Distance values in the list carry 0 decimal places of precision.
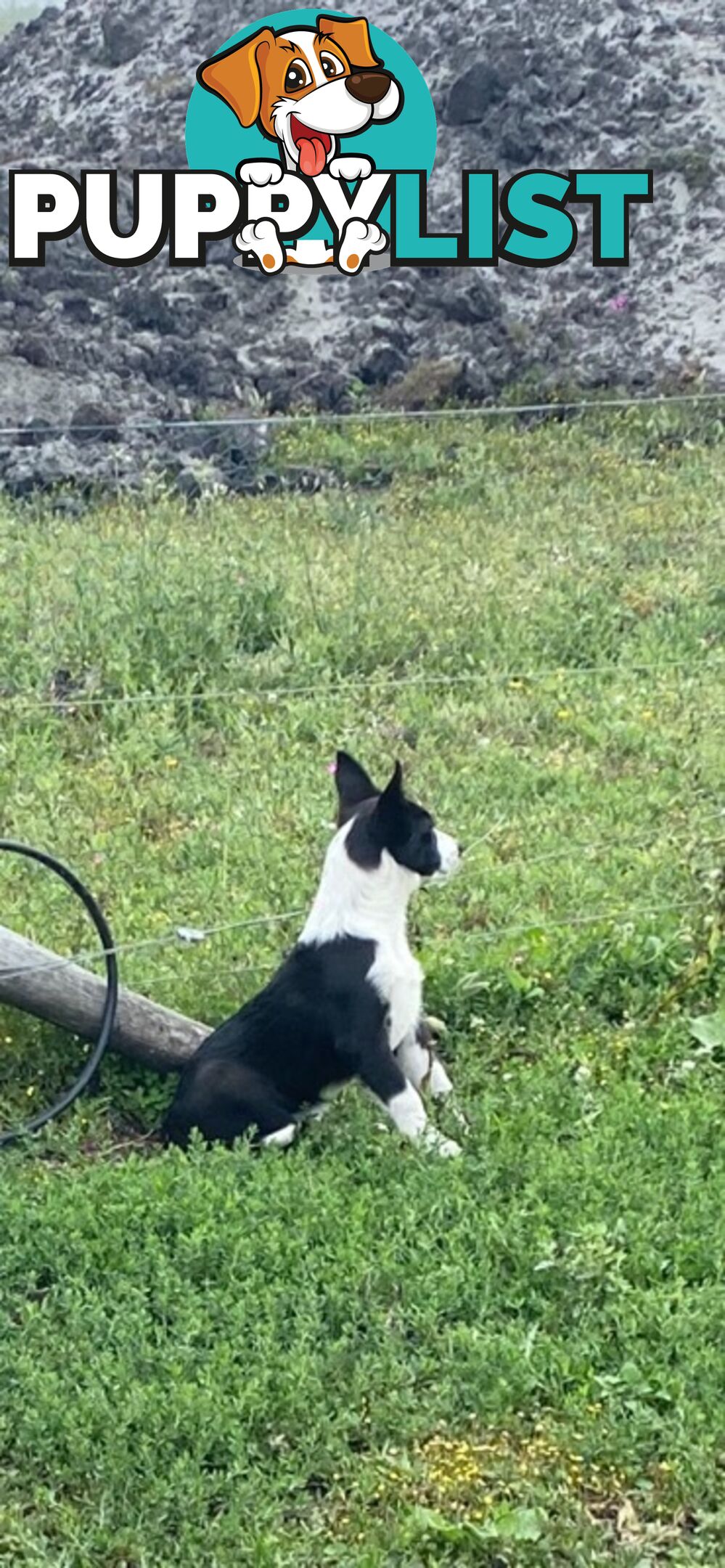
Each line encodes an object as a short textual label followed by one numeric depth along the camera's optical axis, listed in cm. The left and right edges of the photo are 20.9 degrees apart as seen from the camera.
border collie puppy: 531
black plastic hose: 552
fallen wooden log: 562
